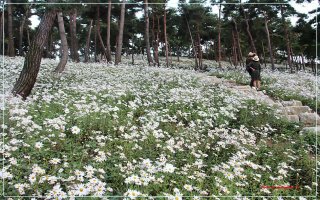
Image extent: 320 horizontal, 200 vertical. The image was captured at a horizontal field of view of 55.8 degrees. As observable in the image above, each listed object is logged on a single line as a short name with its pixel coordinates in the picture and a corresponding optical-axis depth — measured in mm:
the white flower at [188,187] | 4156
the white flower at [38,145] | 4773
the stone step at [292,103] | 12109
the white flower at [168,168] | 4363
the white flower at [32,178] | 3943
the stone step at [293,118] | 10070
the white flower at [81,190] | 3600
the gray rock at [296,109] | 11086
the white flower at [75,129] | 5155
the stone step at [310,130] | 8700
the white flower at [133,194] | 3659
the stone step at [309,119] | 10297
